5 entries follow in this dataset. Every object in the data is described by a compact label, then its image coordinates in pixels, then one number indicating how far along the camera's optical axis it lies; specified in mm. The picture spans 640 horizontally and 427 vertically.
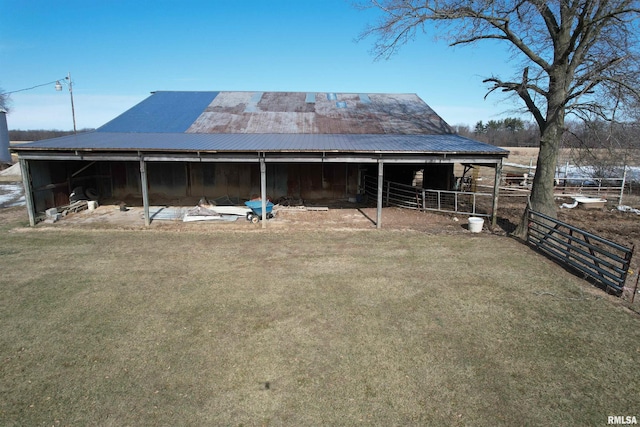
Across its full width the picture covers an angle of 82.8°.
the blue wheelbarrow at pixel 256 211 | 12930
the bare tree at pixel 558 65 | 9297
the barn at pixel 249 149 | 11984
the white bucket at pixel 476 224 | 11695
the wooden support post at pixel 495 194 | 12088
